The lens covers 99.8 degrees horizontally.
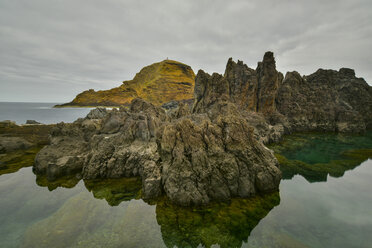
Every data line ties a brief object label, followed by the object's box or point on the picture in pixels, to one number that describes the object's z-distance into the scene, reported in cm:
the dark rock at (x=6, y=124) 3331
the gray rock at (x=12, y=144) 2230
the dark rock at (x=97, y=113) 4585
